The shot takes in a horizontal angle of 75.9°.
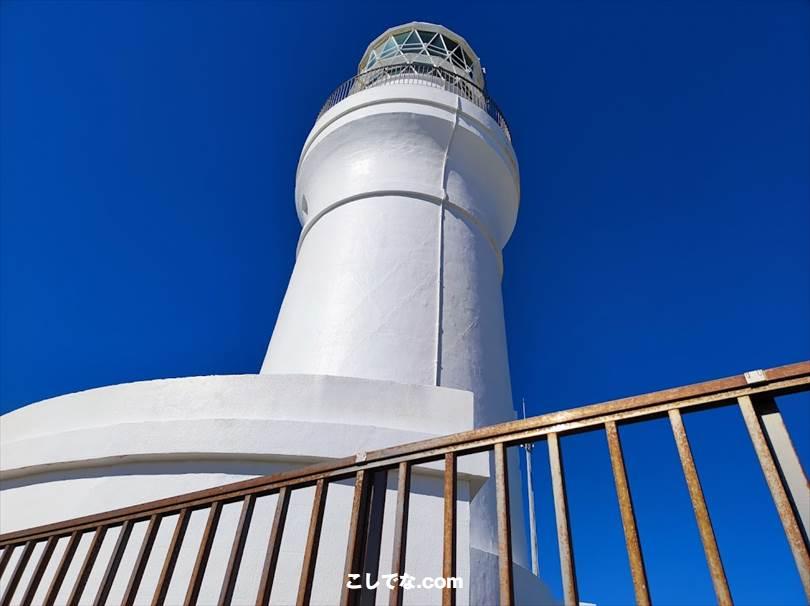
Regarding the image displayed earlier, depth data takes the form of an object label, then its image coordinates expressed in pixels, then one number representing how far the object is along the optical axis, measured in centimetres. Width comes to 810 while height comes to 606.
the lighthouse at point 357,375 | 335
